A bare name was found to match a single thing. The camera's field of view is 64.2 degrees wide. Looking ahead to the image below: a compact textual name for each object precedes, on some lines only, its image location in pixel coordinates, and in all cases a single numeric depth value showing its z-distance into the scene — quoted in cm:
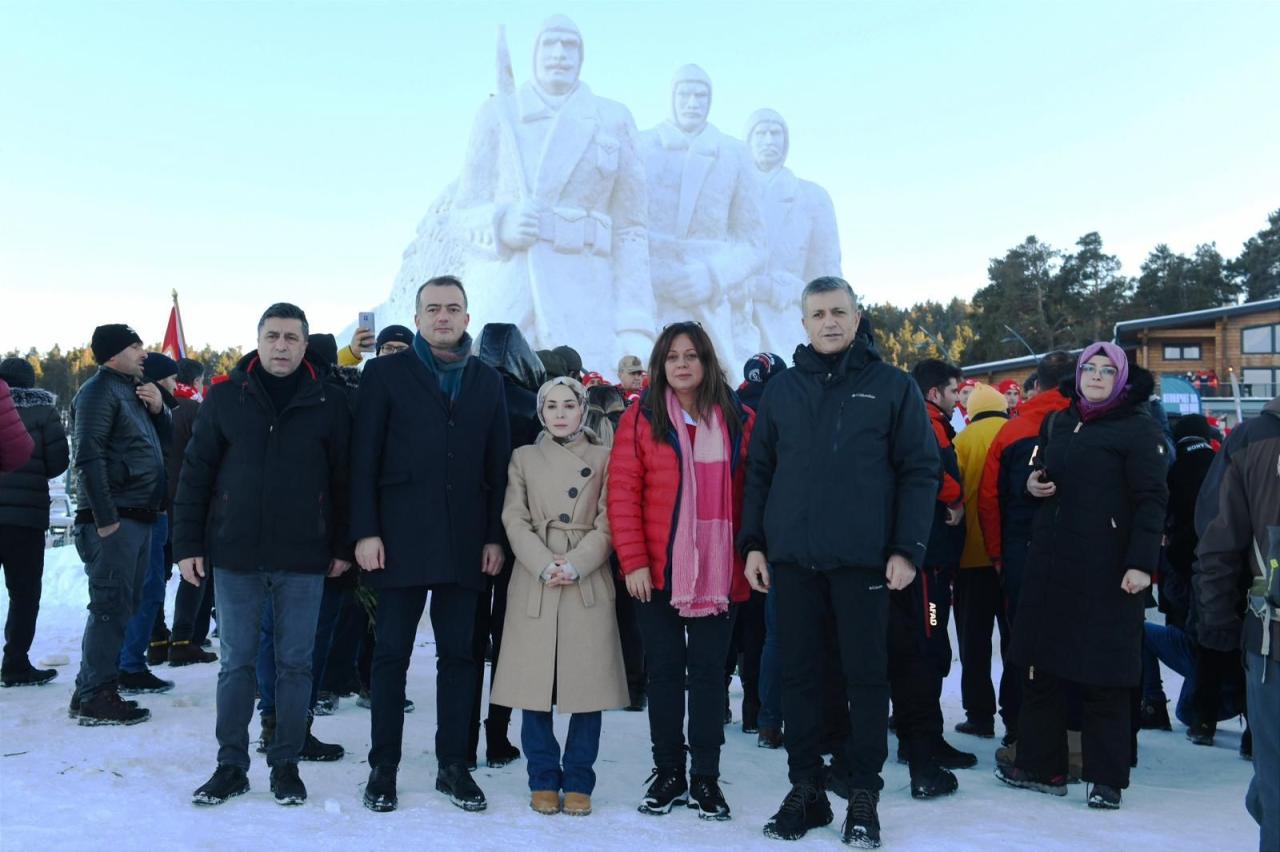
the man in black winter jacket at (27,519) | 532
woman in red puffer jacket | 364
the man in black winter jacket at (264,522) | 367
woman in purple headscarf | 381
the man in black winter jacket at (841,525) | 344
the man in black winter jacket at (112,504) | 463
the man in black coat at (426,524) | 367
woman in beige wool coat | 365
